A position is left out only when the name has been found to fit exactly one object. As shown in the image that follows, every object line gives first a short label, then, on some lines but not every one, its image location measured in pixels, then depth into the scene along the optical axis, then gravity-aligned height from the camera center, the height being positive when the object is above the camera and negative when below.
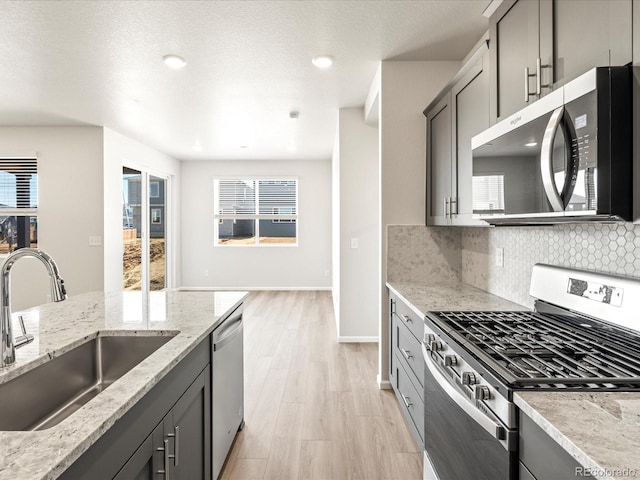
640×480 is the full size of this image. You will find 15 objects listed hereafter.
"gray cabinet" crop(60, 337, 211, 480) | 0.91 -0.58
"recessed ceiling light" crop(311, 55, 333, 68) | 3.00 +1.41
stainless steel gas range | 1.03 -0.37
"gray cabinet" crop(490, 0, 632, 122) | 1.11 +0.67
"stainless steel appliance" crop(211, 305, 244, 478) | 1.87 -0.79
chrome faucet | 1.07 -0.15
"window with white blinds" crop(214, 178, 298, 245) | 7.87 +0.57
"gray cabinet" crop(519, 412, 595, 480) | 0.77 -0.48
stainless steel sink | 1.18 -0.50
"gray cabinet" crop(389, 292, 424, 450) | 2.11 -0.78
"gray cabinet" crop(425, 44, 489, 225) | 2.08 +0.63
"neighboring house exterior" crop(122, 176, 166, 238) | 6.16 +0.55
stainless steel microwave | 1.11 +0.28
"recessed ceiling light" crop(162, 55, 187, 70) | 2.96 +1.39
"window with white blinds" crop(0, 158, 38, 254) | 5.24 +0.52
